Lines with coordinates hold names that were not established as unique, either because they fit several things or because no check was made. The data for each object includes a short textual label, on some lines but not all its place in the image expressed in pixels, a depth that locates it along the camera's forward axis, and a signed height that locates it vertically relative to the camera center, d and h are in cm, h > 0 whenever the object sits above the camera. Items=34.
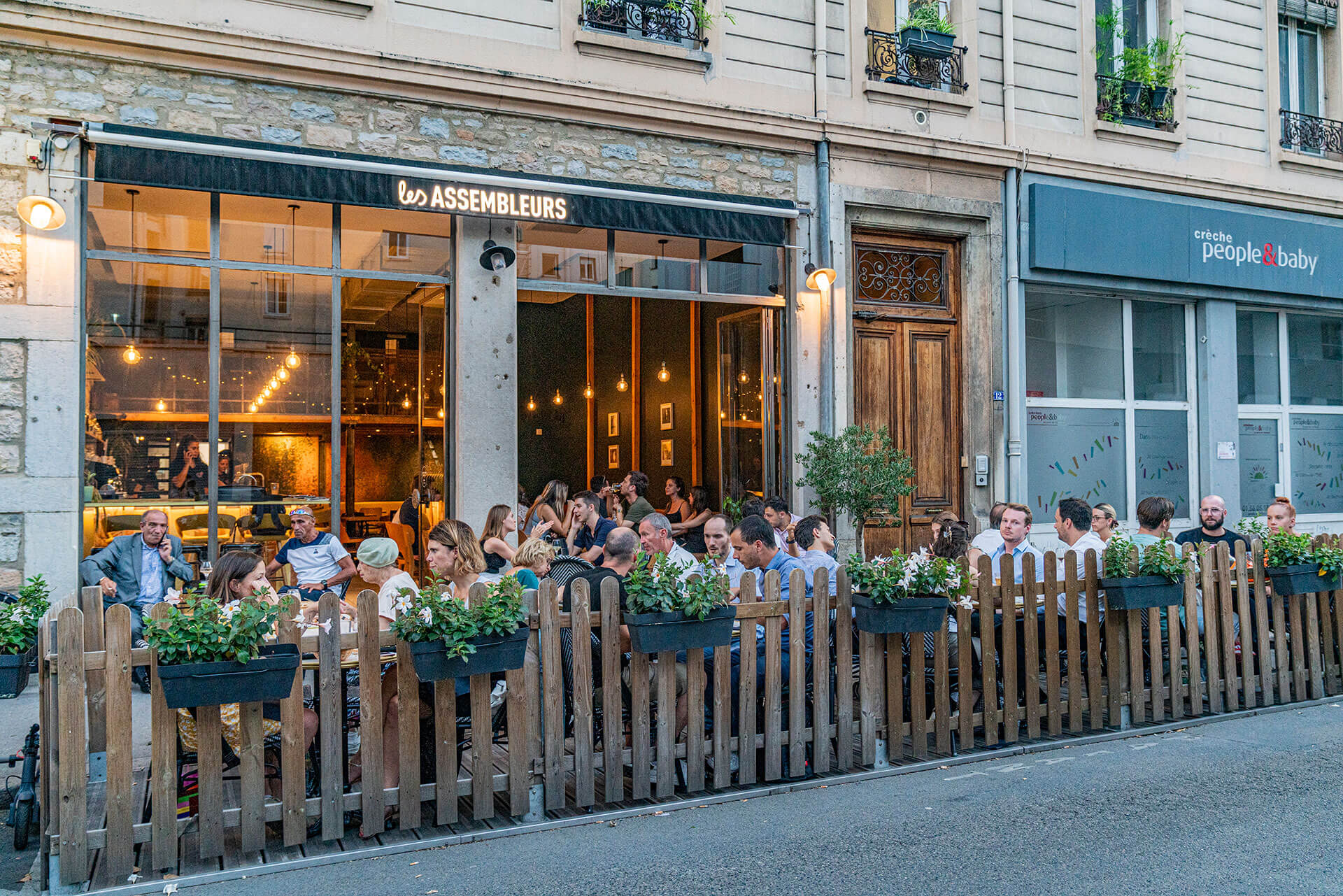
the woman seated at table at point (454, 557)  612 -50
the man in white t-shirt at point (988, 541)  778 -56
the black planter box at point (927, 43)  1108 +447
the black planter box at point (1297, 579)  743 -82
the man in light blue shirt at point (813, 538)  664 -50
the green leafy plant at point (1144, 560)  672 -61
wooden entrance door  1111 +110
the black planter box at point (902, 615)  582 -82
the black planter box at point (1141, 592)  667 -81
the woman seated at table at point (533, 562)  682 -62
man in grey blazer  780 -69
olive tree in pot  986 -7
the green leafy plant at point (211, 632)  430 -65
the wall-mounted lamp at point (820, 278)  1045 +188
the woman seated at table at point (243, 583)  502 -56
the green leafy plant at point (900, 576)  581 -61
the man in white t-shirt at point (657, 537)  695 -45
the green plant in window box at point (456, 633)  476 -74
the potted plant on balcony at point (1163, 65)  1248 +475
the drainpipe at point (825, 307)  1059 +161
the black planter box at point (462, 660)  479 -86
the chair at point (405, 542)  973 -65
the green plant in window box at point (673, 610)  521 -70
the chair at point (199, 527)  837 -42
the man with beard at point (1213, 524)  857 -49
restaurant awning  793 +238
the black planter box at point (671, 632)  520 -81
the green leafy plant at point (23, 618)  479 -66
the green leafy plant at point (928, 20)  1114 +472
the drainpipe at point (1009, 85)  1154 +417
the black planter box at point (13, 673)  473 -89
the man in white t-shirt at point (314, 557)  836 -68
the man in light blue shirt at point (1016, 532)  721 -45
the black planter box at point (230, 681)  430 -86
